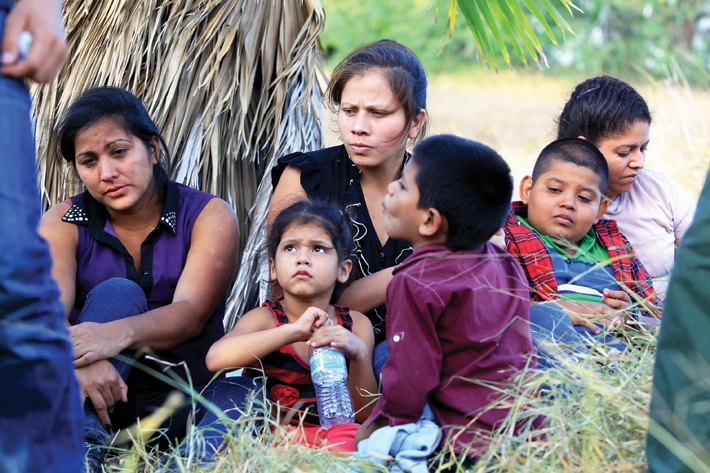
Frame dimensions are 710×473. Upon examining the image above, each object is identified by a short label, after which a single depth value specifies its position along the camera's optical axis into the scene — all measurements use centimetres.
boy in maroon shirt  327
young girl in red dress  404
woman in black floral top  502
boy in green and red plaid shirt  495
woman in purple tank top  443
